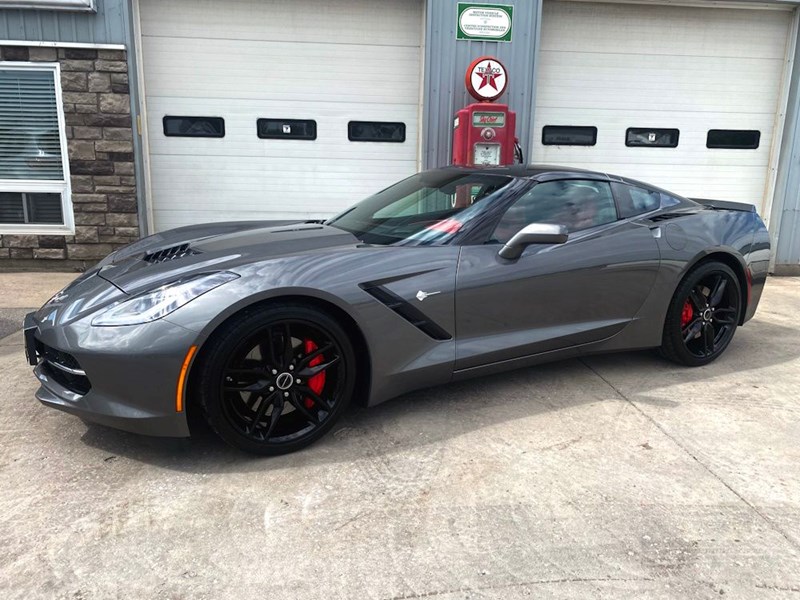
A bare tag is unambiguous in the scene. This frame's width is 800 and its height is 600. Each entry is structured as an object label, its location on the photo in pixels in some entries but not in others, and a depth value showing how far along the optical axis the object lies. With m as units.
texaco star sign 6.39
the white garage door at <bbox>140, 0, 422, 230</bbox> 6.59
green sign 6.61
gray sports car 2.48
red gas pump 6.23
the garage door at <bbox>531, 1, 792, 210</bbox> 7.05
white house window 6.37
